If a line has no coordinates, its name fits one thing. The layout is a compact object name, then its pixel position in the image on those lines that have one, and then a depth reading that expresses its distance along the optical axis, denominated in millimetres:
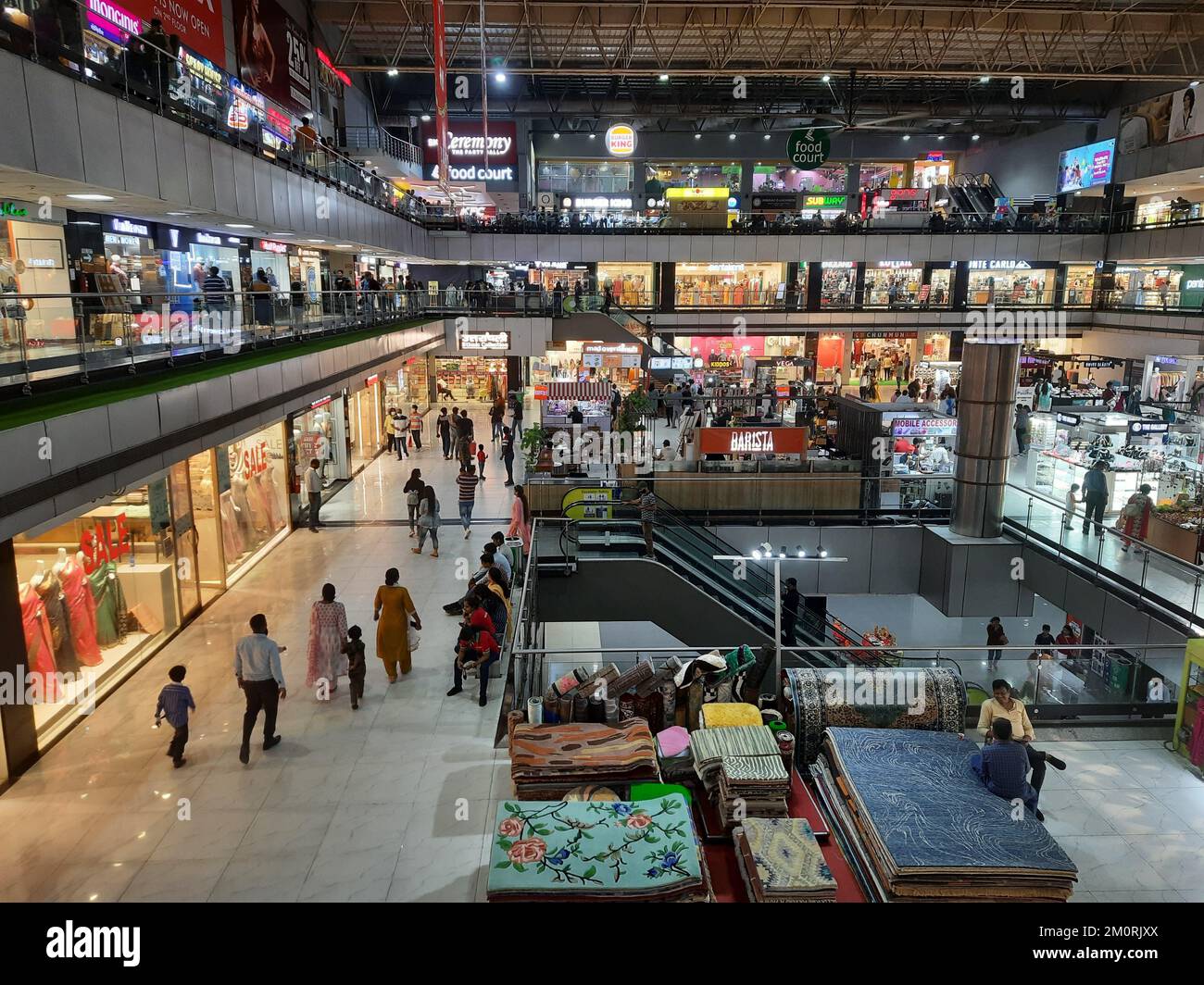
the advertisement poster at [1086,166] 32156
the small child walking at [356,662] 8133
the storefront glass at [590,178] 41094
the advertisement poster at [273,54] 18578
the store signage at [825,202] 39594
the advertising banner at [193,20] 14031
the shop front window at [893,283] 34906
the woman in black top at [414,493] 13469
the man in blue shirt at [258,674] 7113
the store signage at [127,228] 12916
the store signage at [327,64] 24691
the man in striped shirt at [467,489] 13523
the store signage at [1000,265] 34812
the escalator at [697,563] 12617
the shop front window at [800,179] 41062
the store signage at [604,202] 40781
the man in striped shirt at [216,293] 9898
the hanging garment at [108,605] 8875
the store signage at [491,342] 27484
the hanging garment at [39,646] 7477
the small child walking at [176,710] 6945
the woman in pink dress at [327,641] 8203
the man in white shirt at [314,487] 14451
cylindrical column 14344
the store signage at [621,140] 32188
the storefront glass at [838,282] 34938
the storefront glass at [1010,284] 35031
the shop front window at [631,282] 35094
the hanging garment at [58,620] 7980
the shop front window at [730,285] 35000
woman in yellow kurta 8539
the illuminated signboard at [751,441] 15984
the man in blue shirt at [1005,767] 5223
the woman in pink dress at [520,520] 12039
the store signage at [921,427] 17906
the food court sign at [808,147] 27109
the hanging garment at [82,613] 8359
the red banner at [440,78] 16328
